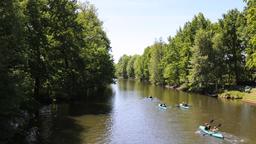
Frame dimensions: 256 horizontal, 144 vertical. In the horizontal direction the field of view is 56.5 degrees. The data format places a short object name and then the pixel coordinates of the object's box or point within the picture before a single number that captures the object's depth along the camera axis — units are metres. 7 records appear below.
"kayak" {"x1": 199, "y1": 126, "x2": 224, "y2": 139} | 25.23
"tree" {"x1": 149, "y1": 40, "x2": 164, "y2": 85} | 81.49
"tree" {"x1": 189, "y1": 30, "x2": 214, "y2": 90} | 56.17
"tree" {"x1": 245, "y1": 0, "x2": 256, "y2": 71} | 24.14
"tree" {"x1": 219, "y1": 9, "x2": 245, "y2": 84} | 57.96
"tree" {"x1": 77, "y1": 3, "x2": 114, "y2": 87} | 47.17
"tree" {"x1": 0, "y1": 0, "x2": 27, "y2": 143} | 18.31
